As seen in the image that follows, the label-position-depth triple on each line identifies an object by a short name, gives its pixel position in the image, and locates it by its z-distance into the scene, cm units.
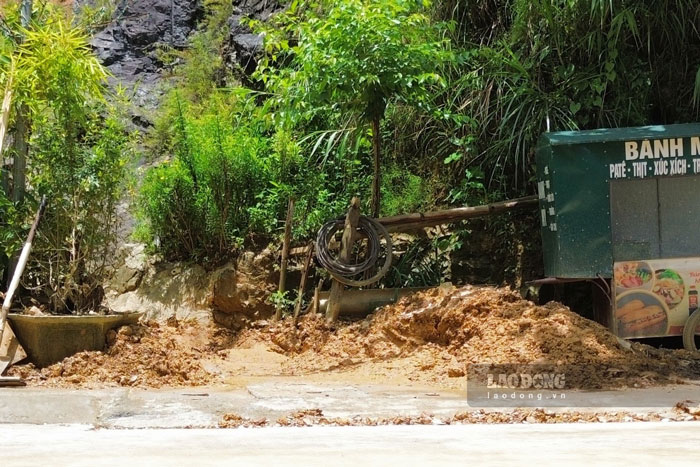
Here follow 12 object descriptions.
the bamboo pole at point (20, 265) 1341
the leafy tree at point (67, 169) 1491
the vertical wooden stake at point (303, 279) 1758
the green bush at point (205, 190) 1933
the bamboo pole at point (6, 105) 1477
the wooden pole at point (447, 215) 1777
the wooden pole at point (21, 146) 1608
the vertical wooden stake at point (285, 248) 1798
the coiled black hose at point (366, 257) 1703
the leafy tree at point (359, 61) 1641
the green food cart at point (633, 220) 1611
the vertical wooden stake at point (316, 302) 1778
